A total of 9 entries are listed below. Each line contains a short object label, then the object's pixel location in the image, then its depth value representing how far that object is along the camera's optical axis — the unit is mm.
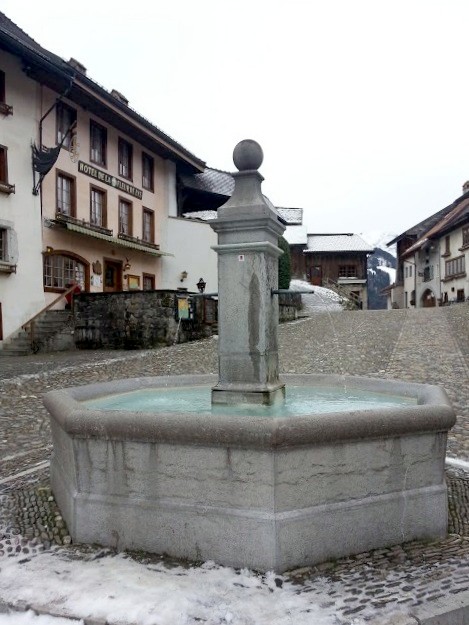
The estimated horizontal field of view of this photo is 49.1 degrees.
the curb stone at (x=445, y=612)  2488
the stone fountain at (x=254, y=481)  3051
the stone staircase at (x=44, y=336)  16578
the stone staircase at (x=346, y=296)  35219
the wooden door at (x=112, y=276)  22136
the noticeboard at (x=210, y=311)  18403
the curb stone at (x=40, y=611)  2527
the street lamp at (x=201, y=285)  19953
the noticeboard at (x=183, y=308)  16891
